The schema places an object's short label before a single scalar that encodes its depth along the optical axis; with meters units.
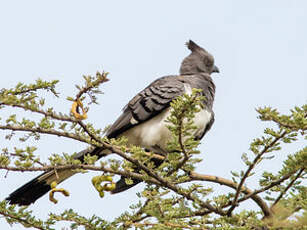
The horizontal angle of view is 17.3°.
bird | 10.30
